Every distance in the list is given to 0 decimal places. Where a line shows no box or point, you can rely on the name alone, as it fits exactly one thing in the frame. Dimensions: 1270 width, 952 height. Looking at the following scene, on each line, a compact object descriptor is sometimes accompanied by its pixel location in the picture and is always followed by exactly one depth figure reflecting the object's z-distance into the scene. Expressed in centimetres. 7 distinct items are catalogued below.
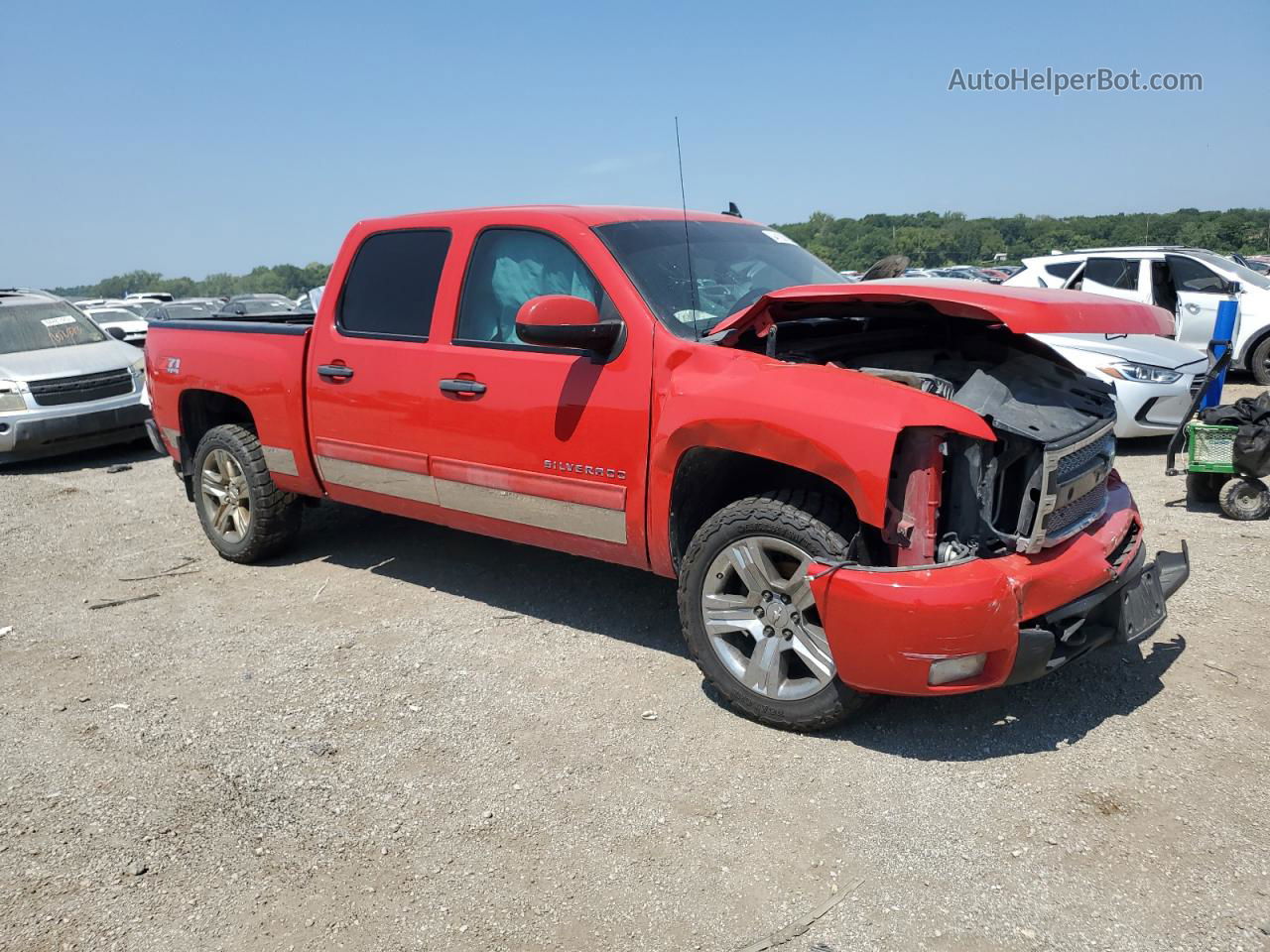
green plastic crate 589
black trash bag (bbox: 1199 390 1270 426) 583
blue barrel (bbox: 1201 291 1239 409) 707
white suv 1111
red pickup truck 313
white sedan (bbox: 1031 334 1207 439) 774
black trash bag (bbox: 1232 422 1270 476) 568
